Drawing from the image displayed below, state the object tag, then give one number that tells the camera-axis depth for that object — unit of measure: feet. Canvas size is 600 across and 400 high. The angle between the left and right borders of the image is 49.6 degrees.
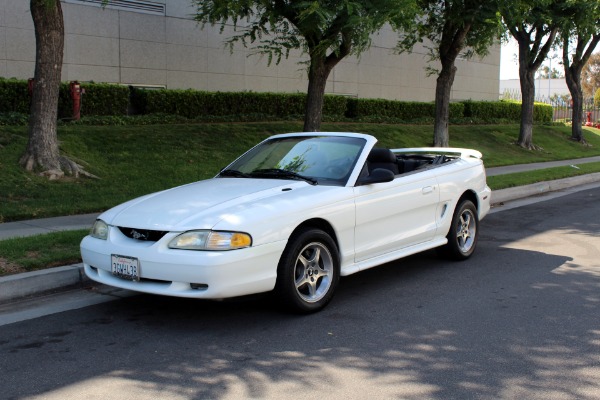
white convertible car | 16.26
